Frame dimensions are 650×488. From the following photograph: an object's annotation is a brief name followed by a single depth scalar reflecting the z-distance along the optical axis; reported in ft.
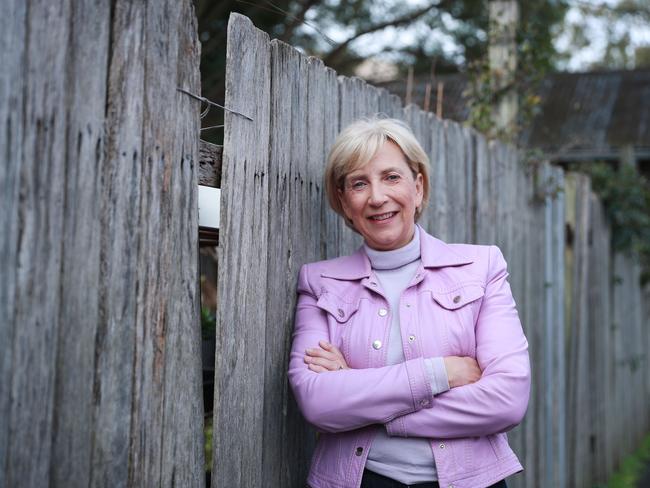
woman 8.10
